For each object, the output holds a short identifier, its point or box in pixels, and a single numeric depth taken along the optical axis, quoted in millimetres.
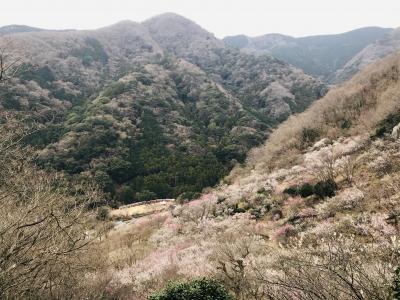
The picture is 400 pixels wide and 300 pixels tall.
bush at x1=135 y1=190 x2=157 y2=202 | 67125
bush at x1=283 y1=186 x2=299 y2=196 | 33531
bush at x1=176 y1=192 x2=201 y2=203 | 52822
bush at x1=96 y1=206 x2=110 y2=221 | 36331
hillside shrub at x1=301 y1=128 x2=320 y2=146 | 57666
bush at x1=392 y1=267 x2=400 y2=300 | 8227
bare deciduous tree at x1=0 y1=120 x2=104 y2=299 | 12359
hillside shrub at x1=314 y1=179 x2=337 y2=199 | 29641
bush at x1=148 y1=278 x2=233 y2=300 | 14336
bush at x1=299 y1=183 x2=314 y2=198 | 31677
